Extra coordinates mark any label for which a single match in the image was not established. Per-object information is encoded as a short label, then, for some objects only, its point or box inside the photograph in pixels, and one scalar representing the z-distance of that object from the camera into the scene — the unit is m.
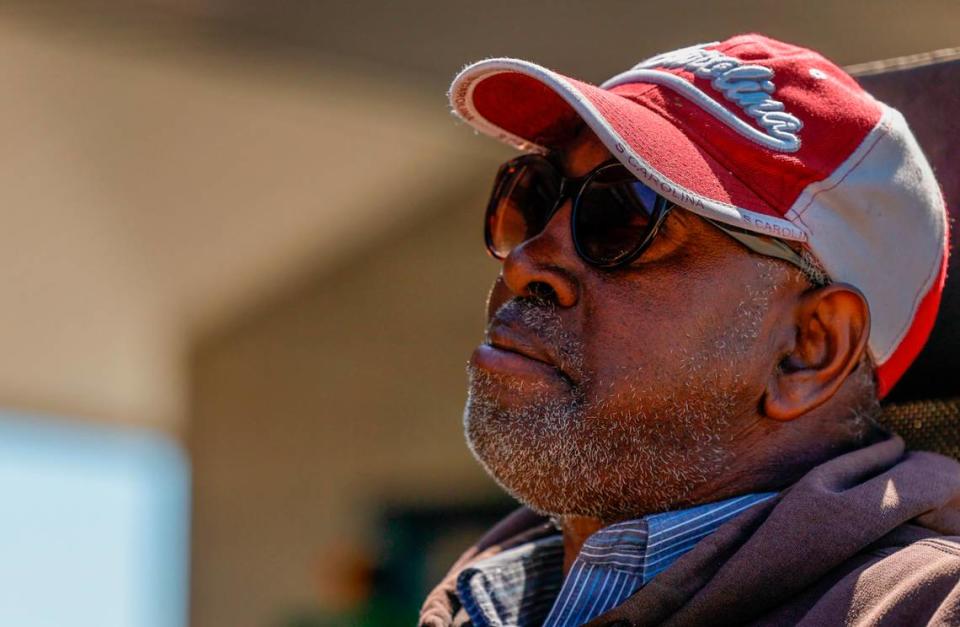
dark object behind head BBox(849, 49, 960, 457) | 4.54
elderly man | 3.92
